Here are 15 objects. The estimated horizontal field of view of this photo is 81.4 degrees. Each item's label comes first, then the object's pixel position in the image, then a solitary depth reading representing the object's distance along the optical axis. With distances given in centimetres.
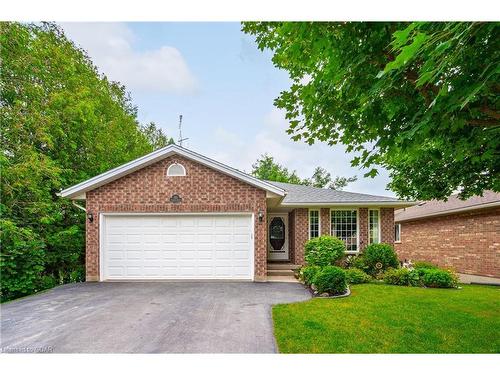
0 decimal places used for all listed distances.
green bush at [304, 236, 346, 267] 1001
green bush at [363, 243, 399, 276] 1009
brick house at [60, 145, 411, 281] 888
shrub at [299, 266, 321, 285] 819
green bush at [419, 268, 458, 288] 879
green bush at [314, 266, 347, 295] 711
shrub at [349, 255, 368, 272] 1018
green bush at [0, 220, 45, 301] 772
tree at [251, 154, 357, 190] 3154
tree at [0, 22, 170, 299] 813
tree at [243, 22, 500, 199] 279
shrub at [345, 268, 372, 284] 902
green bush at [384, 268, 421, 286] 899
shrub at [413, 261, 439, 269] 1026
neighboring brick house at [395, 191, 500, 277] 1112
